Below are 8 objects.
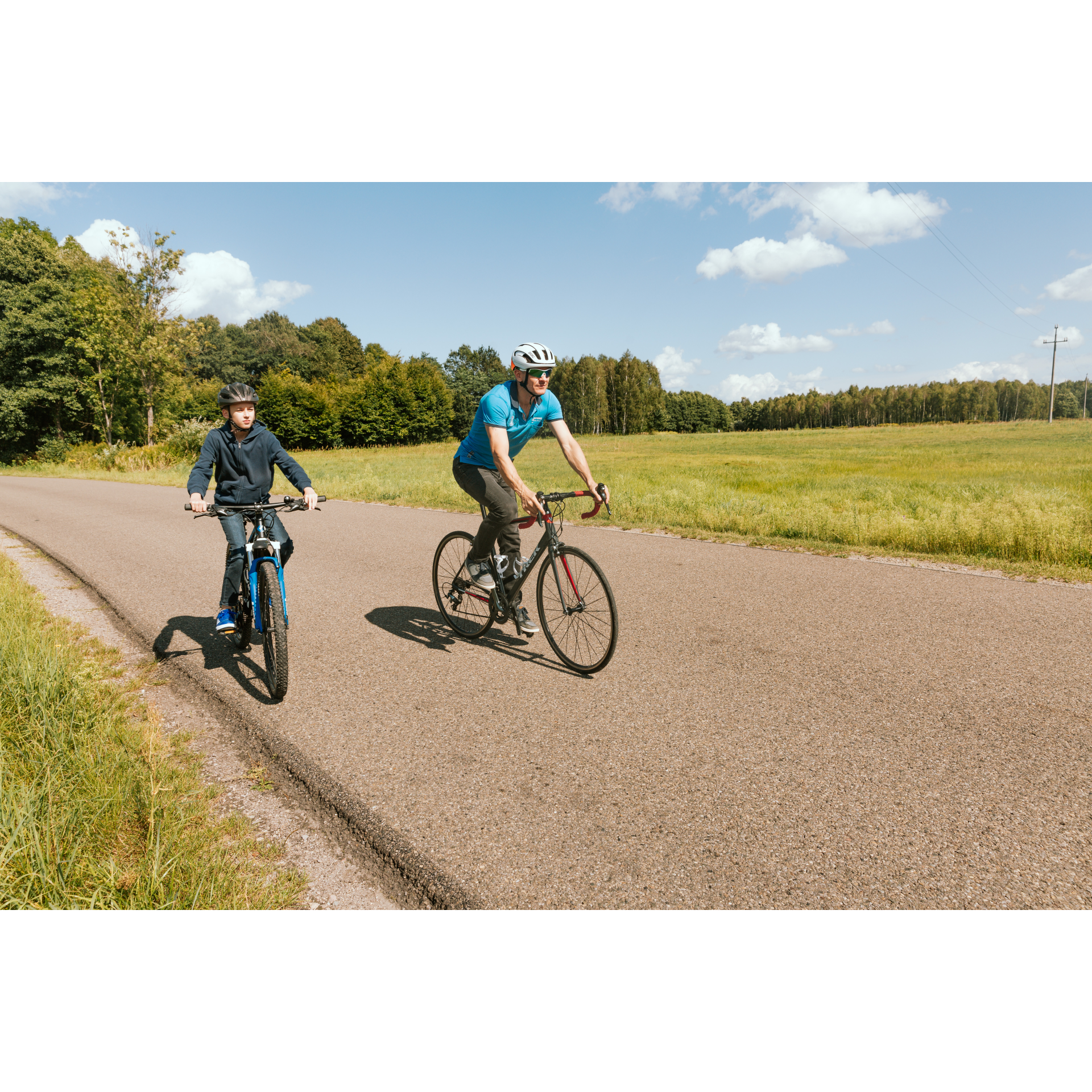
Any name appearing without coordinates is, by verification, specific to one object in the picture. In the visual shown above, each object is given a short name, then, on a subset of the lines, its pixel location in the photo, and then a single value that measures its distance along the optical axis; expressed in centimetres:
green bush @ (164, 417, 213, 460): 3294
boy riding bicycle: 474
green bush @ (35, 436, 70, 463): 3966
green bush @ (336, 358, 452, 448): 7262
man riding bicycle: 462
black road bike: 469
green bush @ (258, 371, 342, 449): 6744
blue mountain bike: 430
